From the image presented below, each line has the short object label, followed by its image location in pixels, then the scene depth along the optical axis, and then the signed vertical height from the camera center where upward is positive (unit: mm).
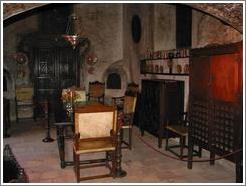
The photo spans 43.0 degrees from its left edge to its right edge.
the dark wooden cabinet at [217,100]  4305 -288
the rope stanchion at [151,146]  4238 -1296
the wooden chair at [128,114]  6270 -648
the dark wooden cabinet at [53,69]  9812 +416
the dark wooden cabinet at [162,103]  6543 -456
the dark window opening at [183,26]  6888 +1269
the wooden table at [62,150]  4709 -1075
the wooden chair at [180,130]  5434 -868
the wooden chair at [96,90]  9859 -259
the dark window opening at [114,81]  10188 +24
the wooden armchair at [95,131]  4434 -719
